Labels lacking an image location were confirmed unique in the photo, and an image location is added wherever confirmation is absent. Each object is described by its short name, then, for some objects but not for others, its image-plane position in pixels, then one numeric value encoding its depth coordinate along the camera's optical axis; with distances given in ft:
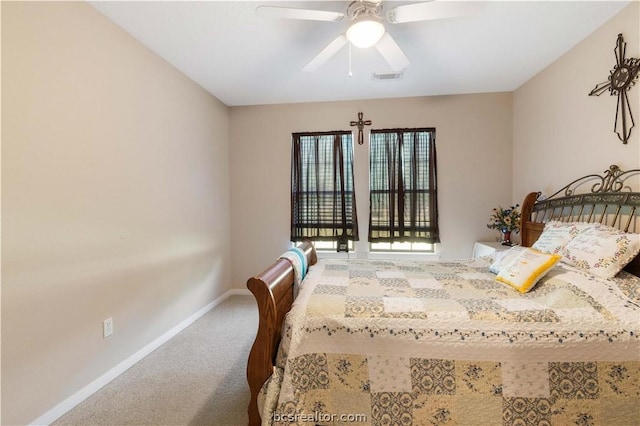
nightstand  9.39
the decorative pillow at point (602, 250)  5.05
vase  9.74
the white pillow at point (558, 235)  6.18
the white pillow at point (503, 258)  6.37
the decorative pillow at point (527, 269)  5.35
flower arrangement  9.55
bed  4.06
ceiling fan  4.89
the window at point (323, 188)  11.80
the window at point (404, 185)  11.36
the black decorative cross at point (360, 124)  11.58
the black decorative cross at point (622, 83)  6.00
